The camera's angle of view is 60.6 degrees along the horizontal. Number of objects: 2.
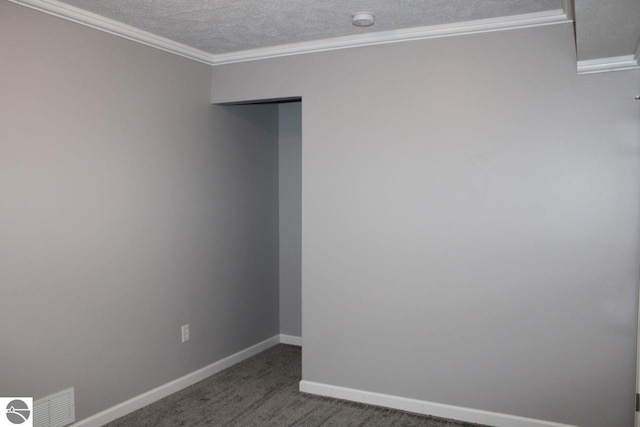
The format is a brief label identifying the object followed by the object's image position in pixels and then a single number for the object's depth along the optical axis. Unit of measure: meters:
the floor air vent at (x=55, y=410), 2.83
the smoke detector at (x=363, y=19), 3.00
